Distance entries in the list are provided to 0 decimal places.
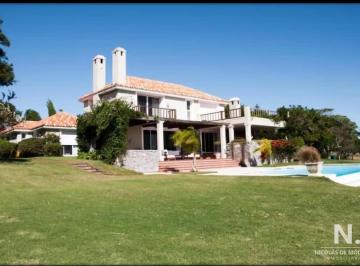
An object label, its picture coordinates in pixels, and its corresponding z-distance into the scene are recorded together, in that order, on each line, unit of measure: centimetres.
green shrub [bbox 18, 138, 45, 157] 3131
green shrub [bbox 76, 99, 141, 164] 2673
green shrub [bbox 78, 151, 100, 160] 2876
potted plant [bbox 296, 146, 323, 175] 1886
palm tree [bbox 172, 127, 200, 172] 2562
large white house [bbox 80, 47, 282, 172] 3189
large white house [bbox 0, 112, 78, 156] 3872
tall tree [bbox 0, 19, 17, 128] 2344
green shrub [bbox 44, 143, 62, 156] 3261
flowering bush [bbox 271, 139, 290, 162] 3550
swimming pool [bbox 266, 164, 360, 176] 2274
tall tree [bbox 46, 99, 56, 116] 7295
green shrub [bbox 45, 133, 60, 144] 3374
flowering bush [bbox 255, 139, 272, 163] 3297
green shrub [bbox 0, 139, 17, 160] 3047
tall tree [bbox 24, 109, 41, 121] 7455
